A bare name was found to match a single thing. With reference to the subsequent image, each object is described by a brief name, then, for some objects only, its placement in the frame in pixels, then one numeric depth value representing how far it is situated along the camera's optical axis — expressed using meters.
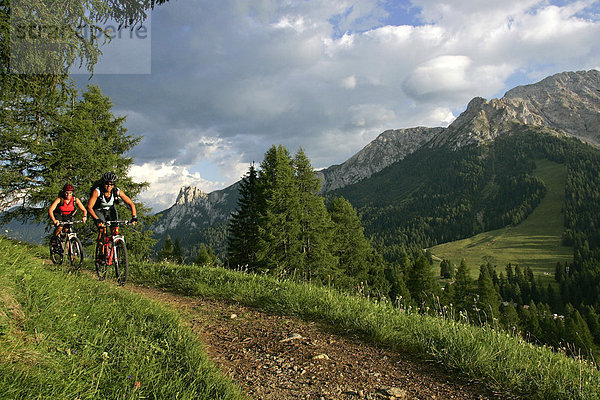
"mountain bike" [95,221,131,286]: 8.01
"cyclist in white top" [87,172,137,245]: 7.96
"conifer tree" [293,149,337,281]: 27.27
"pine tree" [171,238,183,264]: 67.46
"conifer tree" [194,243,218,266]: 51.28
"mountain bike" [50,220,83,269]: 9.44
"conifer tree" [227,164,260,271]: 30.36
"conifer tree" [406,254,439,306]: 45.75
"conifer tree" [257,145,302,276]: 25.66
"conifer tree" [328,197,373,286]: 36.00
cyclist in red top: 9.52
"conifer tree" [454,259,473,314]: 47.42
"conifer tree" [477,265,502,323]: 44.47
